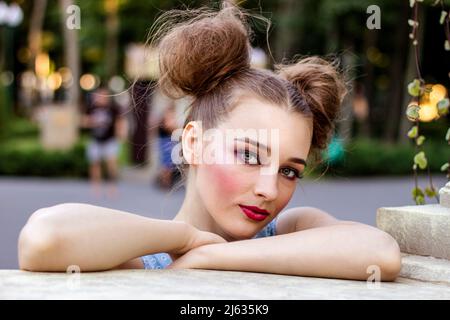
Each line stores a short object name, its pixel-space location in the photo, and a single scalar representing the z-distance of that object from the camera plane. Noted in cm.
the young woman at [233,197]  198
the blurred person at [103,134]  1277
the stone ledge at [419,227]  247
